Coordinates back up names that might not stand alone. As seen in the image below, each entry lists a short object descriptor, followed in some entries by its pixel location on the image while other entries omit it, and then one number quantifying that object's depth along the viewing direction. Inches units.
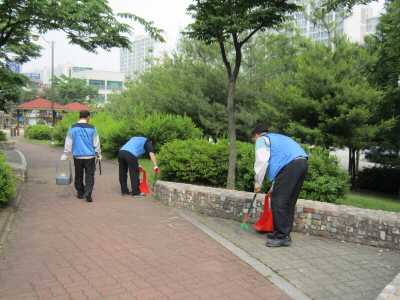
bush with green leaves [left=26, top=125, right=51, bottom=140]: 1239.6
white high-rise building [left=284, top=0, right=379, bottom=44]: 3782.0
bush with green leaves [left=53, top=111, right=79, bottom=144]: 880.9
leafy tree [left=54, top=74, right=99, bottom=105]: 2586.1
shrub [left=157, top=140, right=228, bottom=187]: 364.8
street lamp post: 1063.5
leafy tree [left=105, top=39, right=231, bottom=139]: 666.6
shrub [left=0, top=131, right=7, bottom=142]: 860.1
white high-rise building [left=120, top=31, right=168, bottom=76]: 6333.2
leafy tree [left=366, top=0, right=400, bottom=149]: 589.4
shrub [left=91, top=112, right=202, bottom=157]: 564.7
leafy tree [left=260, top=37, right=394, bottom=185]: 571.5
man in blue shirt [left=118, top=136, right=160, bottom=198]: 320.2
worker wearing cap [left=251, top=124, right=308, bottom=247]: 198.5
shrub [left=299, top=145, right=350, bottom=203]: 275.9
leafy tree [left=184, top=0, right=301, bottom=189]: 291.0
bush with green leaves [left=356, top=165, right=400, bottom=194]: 751.1
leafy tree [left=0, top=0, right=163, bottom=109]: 338.3
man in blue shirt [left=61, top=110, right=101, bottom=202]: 300.4
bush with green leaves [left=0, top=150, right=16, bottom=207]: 252.7
